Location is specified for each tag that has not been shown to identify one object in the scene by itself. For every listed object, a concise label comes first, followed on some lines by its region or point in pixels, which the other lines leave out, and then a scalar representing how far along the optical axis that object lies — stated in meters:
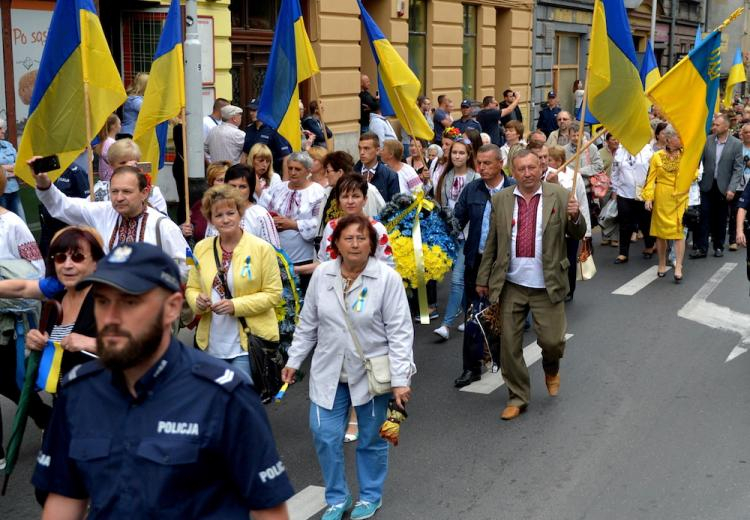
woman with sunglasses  4.75
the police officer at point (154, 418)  2.59
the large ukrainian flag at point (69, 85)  7.41
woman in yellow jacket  5.88
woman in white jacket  5.25
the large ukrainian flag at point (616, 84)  8.37
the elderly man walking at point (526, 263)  7.10
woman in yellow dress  12.52
